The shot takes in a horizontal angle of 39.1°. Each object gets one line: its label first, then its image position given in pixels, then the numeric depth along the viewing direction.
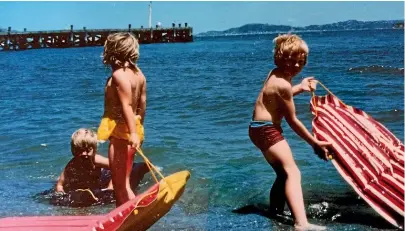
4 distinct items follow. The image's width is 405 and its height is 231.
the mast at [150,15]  61.06
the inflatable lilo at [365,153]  3.78
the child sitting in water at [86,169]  4.91
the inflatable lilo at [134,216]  3.32
